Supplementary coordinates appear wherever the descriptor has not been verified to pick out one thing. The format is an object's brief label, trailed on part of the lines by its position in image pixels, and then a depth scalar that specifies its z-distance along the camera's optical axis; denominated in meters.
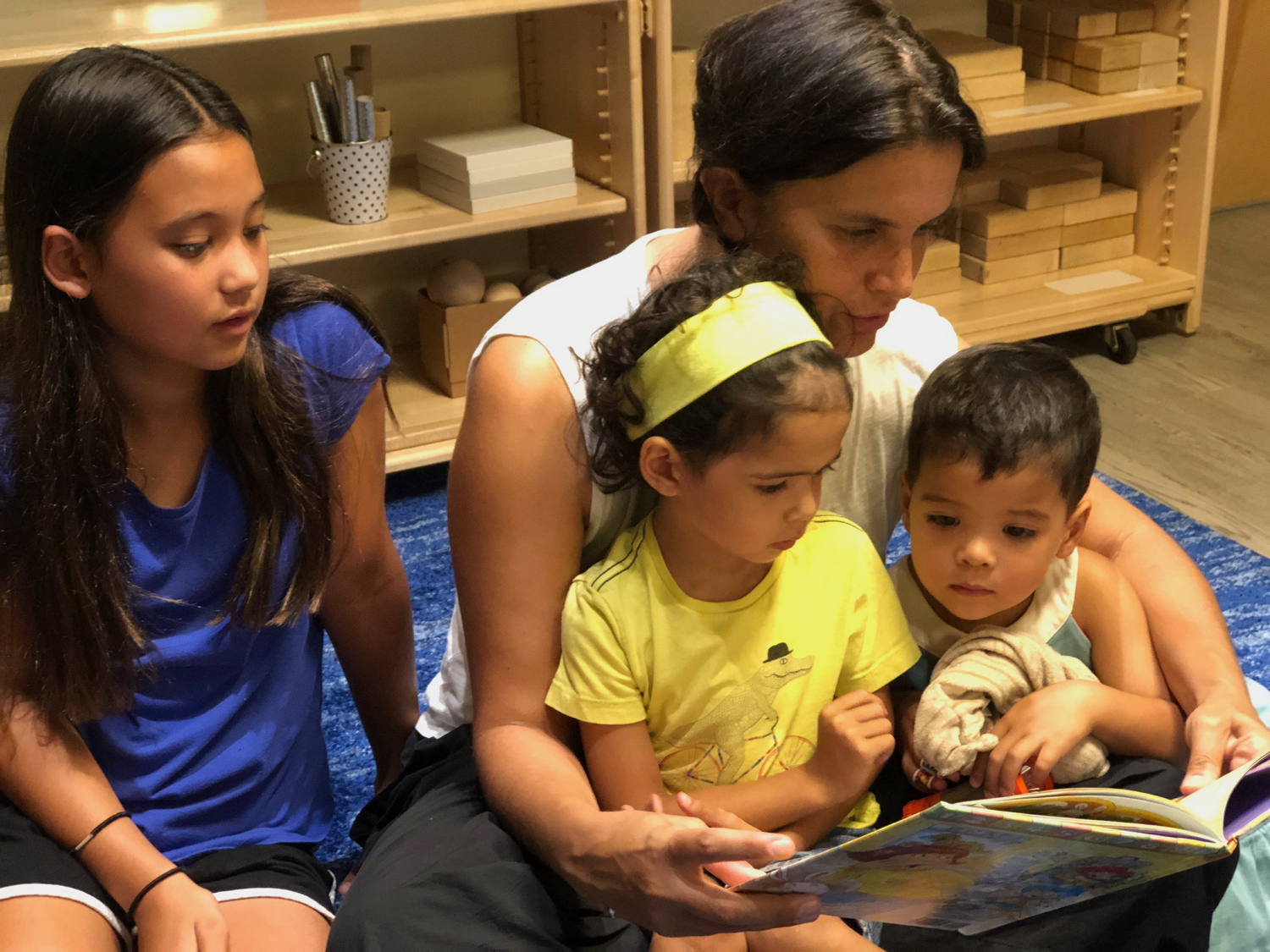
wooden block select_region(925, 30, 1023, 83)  2.66
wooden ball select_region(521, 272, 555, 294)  2.54
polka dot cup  2.22
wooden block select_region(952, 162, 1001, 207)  2.98
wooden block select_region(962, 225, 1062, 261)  2.93
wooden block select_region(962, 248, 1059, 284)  2.95
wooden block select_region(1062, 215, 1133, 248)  3.00
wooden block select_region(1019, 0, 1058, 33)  2.90
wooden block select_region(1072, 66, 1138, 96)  2.78
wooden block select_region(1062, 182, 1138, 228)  2.97
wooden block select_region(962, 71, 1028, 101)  2.68
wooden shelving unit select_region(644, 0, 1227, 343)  2.74
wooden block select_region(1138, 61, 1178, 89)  2.81
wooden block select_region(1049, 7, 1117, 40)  2.79
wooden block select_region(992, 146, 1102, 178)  2.99
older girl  1.04
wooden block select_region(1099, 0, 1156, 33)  2.82
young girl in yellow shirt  1.03
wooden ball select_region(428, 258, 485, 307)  2.40
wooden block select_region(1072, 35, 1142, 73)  2.75
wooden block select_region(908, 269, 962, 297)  2.87
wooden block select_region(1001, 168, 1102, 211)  2.91
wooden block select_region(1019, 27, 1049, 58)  2.90
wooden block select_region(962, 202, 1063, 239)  2.91
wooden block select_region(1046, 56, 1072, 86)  2.87
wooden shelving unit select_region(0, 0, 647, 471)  2.03
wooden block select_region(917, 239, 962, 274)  2.83
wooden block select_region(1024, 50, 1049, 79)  2.92
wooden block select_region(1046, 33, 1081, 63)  2.83
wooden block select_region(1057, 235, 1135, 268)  3.03
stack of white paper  2.31
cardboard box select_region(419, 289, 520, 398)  2.39
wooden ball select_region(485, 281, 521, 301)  2.44
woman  1.01
